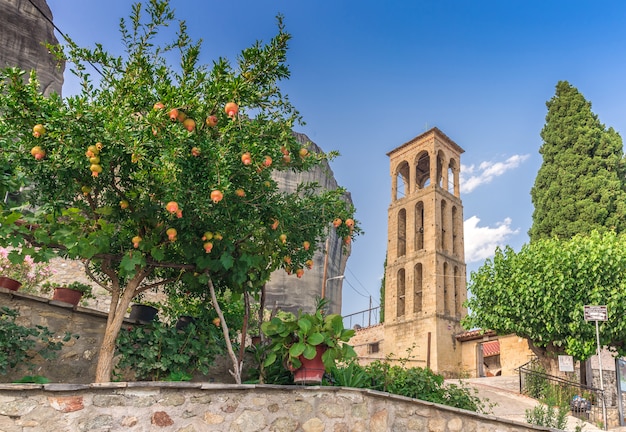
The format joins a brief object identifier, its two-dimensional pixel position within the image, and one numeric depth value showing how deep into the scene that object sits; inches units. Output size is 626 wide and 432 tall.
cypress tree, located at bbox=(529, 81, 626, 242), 818.8
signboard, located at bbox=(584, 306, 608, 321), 459.2
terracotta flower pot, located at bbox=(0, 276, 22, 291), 258.8
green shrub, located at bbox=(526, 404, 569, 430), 335.0
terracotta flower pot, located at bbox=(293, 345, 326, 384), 228.5
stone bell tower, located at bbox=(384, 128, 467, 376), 1167.0
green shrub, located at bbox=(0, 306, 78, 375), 224.7
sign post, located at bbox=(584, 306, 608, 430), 459.2
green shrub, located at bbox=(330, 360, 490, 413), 270.5
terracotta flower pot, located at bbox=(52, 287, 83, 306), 290.4
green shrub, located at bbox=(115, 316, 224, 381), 240.7
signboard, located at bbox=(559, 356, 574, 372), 528.7
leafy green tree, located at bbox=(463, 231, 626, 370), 560.4
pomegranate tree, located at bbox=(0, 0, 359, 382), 198.1
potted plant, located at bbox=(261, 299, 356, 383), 227.5
